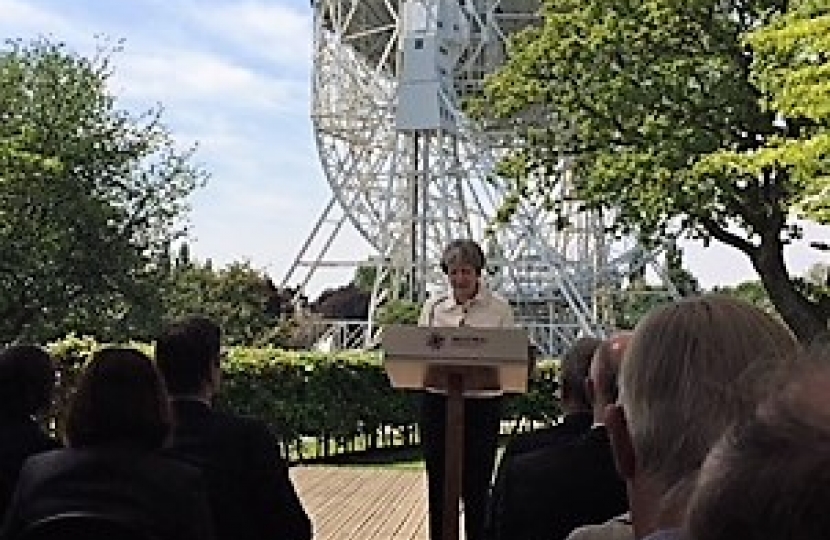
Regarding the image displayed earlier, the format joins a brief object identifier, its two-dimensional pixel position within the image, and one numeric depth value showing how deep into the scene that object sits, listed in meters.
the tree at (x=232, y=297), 33.50
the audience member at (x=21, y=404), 4.05
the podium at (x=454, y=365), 5.04
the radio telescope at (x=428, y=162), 46.69
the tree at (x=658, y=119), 24.36
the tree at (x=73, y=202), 26.42
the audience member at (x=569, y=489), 3.69
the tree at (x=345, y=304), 61.94
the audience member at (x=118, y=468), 3.23
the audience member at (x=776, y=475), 1.05
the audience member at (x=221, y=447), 4.12
